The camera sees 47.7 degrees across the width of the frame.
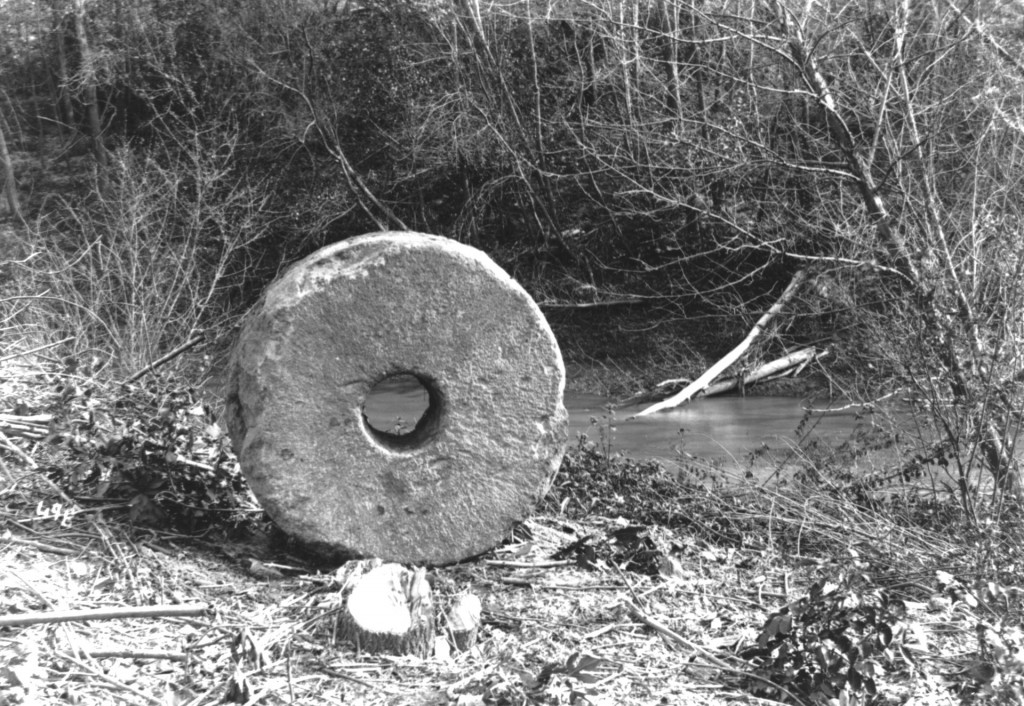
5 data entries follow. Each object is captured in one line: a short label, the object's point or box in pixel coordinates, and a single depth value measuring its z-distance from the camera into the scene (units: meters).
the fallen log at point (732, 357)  9.83
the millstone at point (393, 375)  3.85
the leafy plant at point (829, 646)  3.00
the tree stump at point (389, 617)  3.29
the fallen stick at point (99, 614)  2.65
